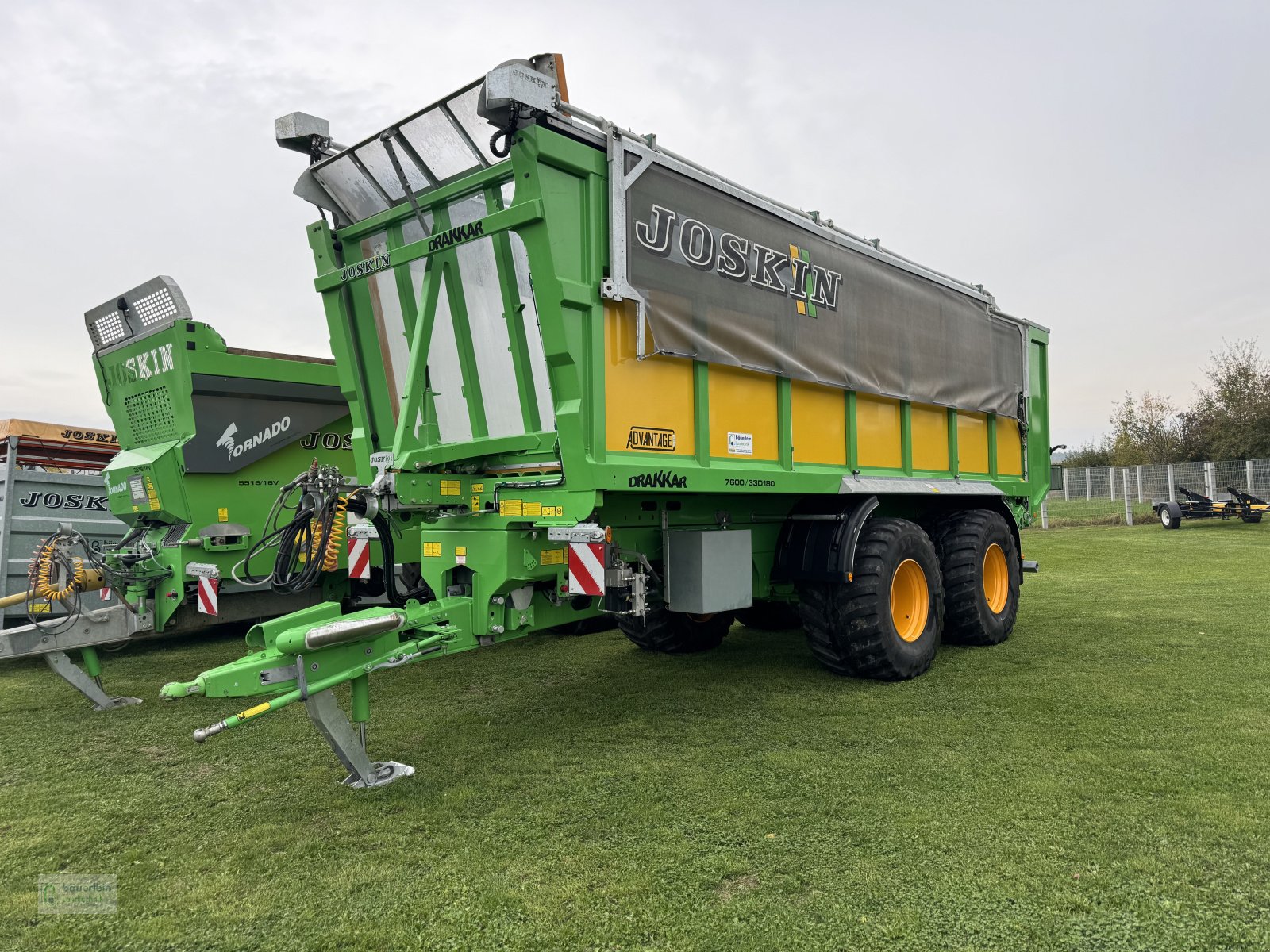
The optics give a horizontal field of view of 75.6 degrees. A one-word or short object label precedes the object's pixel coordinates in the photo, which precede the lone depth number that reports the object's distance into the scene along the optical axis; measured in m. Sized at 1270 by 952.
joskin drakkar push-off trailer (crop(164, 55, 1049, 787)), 3.91
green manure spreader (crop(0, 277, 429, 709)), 6.42
